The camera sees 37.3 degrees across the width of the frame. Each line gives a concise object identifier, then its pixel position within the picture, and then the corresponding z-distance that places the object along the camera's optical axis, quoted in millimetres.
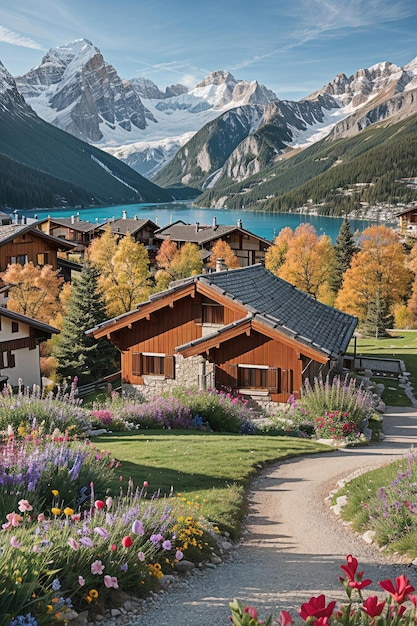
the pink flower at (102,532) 6045
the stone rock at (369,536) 8961
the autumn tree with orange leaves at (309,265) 74250
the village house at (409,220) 101188
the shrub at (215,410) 19234
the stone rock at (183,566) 7469
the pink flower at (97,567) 5883
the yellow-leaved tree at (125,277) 51312
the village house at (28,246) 62062
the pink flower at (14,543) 5280
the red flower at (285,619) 3874
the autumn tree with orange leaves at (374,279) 64500
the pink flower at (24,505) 5828
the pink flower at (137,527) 6137
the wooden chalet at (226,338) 23328
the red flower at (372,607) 4035
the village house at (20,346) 30594
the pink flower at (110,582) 5777
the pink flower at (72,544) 5663
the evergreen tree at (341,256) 79156
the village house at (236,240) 87688
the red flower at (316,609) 3941
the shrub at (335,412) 18200
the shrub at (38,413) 13711
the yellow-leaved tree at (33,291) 51312
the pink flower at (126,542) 5691
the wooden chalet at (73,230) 97188
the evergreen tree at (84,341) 40844
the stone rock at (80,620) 5656
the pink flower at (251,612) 4211
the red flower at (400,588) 4102
